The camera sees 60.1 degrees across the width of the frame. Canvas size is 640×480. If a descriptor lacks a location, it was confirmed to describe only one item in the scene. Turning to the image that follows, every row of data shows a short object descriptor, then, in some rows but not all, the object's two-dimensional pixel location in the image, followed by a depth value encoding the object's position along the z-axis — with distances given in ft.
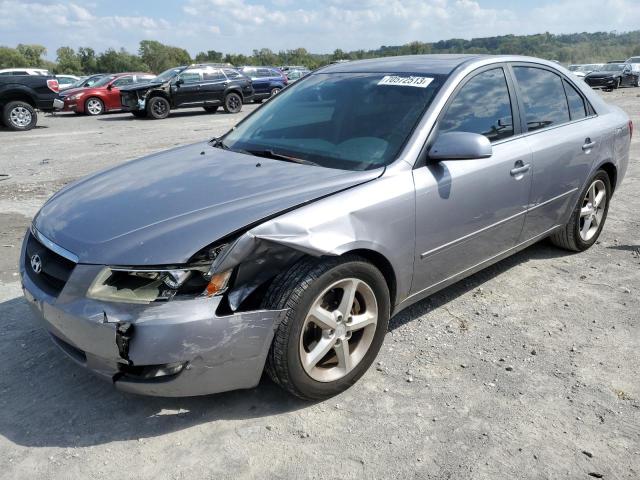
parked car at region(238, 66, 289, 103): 73.17
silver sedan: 7.86
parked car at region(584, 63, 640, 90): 95.35
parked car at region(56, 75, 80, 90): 84.52
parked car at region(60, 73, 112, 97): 64.44
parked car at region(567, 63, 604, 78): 108.80
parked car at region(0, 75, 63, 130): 44.98
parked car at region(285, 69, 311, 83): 92.89
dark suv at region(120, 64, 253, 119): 56.80
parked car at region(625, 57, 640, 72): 100.09
